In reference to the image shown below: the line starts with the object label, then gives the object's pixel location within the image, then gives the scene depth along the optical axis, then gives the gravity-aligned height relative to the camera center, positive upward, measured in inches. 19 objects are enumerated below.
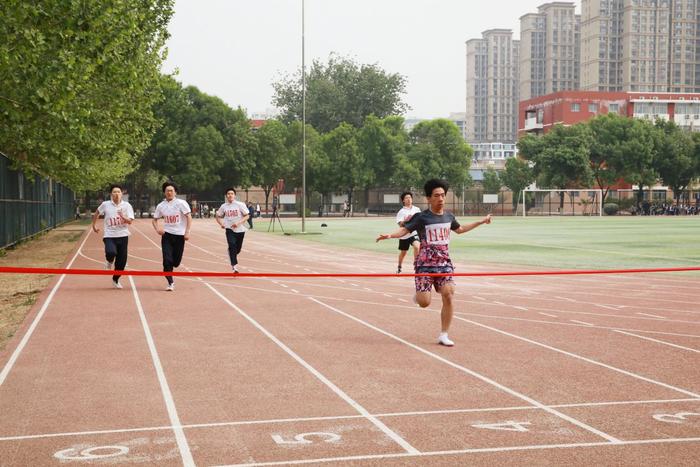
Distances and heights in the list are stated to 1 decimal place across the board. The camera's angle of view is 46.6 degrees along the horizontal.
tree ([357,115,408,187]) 3304.6 +224.2
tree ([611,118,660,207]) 3257.9 +181.2
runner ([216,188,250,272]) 684.1 -15.4
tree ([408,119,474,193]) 3297.2 +198.9
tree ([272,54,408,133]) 4148.6 +530.2
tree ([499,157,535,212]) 3491.6 +116.4
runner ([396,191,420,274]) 650.1 -13.4
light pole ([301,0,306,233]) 1565.0 +317.8
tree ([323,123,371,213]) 3235.7 +147.2
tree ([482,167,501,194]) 3666.3 +88.4
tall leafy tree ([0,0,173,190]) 684.7 +118.3
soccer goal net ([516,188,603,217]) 3270.2 -4.0
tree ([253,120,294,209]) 3031.5 +175.4
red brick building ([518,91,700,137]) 3964.1 +476.1
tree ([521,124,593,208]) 3243.1 +180.2
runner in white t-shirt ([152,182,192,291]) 595.5 -15.7
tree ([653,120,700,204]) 3334.2 +174.0
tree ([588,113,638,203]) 3289.9 +216.4
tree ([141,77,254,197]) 2755.9 +200.7
